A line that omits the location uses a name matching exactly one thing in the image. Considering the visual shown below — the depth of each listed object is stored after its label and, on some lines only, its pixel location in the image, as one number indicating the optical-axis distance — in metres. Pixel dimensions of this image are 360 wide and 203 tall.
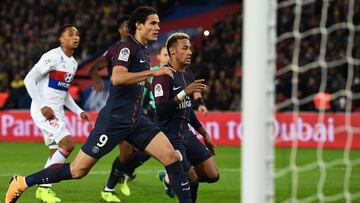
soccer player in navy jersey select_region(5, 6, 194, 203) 14.15
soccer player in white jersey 17.58
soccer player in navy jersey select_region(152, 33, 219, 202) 15.34
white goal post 9.24
